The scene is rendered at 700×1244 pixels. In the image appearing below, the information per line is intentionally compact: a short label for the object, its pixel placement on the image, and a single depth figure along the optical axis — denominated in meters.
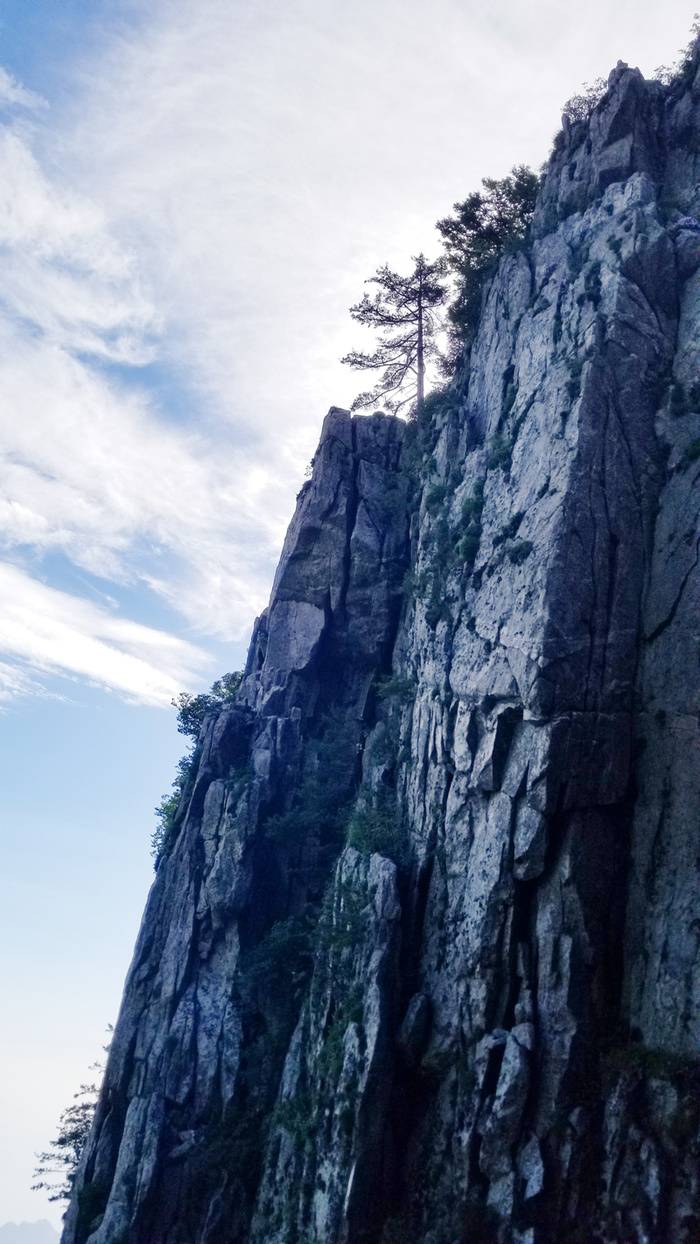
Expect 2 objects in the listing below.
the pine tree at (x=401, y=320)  49.69
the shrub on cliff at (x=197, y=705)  49.50
